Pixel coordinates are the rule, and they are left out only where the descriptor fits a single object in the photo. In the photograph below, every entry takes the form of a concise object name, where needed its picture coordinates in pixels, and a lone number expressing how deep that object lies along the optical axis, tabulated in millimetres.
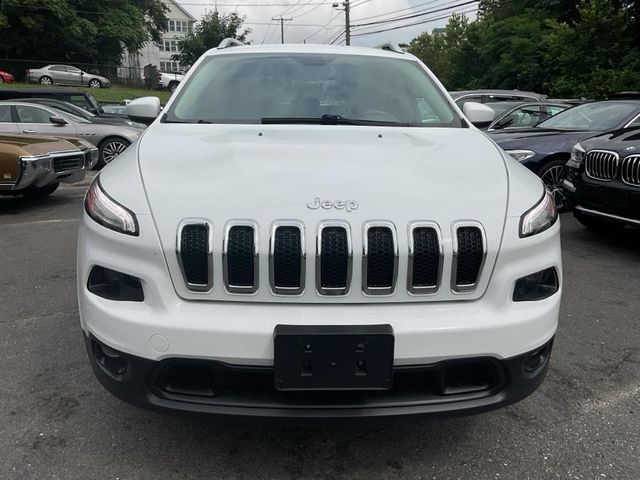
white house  72188
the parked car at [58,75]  35688
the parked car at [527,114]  9750
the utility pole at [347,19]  40469
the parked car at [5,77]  34062
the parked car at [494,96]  14281
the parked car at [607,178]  5121
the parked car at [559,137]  6902
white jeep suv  1942
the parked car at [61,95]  16219
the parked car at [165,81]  43062
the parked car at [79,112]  12155
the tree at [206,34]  46906
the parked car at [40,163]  7094
